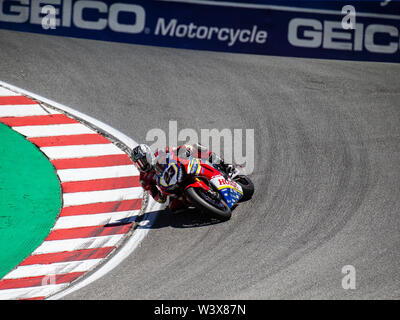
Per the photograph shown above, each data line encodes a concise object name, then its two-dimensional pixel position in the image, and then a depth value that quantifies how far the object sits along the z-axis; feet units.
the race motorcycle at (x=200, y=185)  61.82
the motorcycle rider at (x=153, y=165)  63.62
